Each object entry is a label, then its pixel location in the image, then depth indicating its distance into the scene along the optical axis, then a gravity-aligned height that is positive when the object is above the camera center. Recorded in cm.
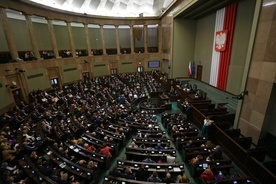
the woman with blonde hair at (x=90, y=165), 532 -391
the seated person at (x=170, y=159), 580 -414
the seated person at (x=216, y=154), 577 -400
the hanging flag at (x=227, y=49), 1211 -11
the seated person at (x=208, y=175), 479 -397
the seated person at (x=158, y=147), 652 -413
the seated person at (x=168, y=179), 460 -390
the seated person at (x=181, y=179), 468 -403
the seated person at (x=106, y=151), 621 -404
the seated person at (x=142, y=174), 499 -402
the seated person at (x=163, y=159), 590 -423
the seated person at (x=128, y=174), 490 -396
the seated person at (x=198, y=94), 1216 -366
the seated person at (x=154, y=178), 470 -394
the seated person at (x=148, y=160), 570 -410
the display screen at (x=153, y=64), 2433 -215
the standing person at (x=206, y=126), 759 -390
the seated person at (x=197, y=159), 558 -406
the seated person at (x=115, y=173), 491 -390
